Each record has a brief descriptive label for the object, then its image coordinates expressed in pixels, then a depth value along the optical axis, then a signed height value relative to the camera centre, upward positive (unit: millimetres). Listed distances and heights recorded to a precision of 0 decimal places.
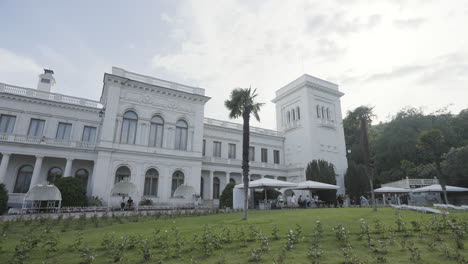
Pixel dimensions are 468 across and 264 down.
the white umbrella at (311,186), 22906 +1375
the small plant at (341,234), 7467 -880
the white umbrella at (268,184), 21117 +1392
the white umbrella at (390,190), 27081 +1323
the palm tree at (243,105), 17641 +6307
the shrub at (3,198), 18312 -31
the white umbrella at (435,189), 24884 +1425
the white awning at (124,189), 21609 +839
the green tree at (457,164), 26981 +4039
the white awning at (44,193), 18219 +334
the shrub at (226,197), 25078 +360
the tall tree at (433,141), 23531 +5648
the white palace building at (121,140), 23531 +5802
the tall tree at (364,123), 19750 +6381
